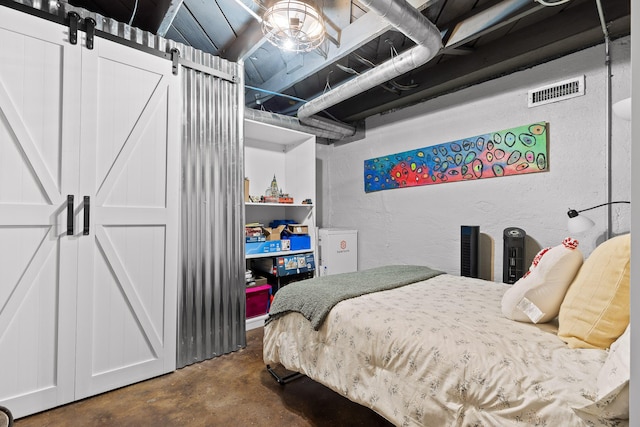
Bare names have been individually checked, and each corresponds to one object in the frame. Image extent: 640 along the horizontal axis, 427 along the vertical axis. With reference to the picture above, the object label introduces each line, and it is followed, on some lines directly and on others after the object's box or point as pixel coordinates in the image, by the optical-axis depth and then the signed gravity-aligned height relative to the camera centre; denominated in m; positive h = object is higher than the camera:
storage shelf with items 3.24 +0.16
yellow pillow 1.13 -0.33
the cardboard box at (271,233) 3.34 -0.18
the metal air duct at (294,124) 3.27 +1.07
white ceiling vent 2.31 +0.97
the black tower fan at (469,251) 2.69 -0.31
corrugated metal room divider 2.38 +0.02
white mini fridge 3.63 -0.42
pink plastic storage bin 3.12 -0.86
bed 1.01 -0.58
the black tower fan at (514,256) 2.43 -0.32
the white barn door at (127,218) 1.96 -0.01
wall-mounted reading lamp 1.99 -0.05
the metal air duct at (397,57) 1.80 +1.20
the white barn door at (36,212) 1.73 +0.03
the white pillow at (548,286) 1.41 -0.33
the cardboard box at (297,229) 3.51 -0.14
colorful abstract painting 2.54 +0.54
